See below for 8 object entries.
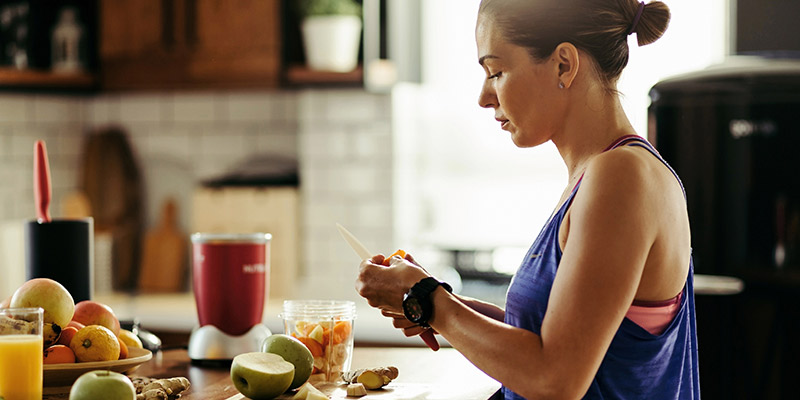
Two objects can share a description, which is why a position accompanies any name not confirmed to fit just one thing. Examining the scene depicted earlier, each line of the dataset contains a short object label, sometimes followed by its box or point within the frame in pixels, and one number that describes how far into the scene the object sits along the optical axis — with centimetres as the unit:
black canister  189
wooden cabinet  368
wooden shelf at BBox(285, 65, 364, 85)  359
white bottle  393
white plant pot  360
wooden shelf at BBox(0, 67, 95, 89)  375
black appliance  265
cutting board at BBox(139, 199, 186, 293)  408
